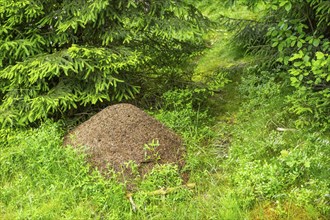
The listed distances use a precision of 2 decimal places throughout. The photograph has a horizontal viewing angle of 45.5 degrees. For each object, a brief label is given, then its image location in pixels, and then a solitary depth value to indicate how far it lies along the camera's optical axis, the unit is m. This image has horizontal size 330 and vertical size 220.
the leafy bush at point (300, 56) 4.77
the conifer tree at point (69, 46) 5.39
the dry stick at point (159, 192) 4.47
